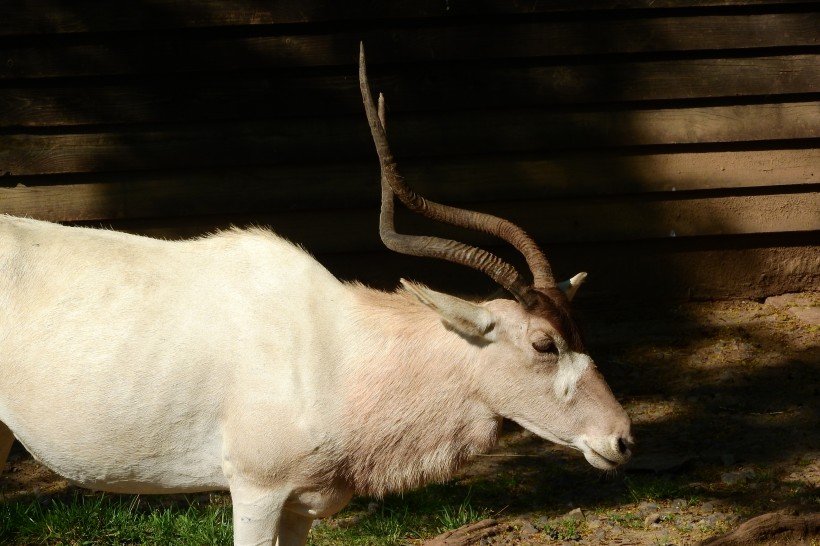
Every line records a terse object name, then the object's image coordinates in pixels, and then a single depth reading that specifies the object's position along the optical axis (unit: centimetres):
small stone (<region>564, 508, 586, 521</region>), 1122
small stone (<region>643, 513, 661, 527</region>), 1097
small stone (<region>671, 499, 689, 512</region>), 1131
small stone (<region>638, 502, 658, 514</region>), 1132
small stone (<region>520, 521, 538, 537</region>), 1089
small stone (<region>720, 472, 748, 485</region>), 1194
